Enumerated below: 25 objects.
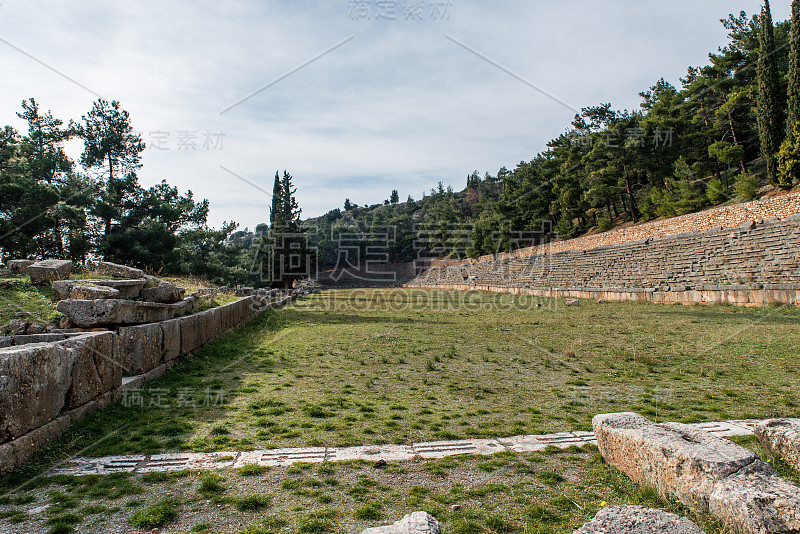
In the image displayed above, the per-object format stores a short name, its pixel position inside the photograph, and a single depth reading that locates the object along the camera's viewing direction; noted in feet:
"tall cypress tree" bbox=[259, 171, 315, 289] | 105.40
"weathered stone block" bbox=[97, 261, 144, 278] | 34.24
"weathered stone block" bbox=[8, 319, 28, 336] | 19.79
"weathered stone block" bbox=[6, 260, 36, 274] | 30.54
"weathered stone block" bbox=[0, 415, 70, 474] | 11.91
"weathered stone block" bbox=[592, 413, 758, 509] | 8.98
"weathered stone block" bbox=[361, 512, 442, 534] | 7.52
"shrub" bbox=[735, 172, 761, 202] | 66.90
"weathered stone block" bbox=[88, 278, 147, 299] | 27.63
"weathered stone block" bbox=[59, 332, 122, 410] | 15.89
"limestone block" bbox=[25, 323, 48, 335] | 20.21
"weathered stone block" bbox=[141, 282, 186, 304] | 29.48
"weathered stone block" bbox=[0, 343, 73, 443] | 12.17
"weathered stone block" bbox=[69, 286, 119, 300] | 24.08
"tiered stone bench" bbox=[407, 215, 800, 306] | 46.24
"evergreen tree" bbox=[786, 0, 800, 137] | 65.51
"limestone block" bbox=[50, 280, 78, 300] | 26.18
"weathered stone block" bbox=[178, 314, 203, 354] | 28.86
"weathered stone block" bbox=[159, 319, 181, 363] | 25.49
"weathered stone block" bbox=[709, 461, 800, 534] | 7.39
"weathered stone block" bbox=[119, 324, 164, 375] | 21.29
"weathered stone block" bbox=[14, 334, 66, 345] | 18.10
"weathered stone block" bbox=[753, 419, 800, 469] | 10.53
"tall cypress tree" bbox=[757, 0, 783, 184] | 71.51
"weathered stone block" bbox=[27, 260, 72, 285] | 28.09
